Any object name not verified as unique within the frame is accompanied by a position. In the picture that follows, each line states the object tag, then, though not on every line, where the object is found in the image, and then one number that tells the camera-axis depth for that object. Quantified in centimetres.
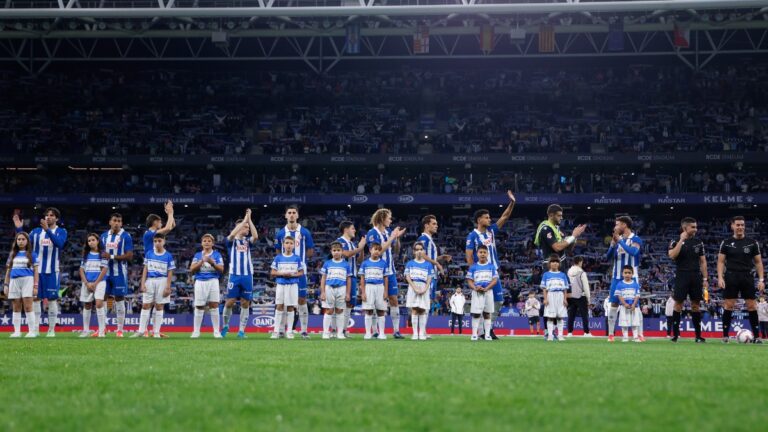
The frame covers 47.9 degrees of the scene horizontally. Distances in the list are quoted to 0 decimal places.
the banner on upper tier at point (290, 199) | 4666
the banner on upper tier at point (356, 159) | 4612
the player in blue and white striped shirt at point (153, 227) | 1806
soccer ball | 1792
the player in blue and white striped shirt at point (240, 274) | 1872
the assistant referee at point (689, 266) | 1730
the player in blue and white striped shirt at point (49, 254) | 1786
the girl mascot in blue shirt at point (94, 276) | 1828
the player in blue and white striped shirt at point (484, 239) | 1777
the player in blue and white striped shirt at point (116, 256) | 1836
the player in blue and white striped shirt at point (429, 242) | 1812
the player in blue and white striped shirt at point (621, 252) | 1820
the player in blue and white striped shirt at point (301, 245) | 1803
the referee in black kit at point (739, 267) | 1694
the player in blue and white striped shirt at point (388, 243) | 1814
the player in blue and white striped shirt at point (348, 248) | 1825
